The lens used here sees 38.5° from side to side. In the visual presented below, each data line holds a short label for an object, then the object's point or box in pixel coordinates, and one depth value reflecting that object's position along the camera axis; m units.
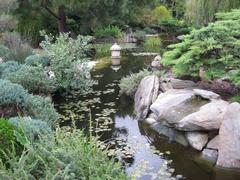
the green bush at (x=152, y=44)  17.51
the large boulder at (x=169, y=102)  6.29
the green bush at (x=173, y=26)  23.19
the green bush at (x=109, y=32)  19.18
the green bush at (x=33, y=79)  7.65
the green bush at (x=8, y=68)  8.12
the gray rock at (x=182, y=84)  7.53
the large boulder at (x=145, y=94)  7.42
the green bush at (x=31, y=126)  4.02
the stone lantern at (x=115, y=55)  12.87
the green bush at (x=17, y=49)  10.11
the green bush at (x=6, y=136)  3.76
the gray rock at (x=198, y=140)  5.66
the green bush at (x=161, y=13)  25.72
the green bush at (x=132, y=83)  8.69
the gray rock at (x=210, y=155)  5.32
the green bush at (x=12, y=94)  5.77
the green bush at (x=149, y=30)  23.31
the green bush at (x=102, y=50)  15.31
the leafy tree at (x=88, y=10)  15.65
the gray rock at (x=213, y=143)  5.46
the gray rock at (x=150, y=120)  6.94
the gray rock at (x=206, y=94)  6.37
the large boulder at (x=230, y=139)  5.04
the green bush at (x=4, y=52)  10.15
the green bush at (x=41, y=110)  5.79
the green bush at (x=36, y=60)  9.12
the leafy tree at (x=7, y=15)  14.82
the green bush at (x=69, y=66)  8.62
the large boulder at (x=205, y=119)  5.59
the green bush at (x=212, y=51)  6.66
